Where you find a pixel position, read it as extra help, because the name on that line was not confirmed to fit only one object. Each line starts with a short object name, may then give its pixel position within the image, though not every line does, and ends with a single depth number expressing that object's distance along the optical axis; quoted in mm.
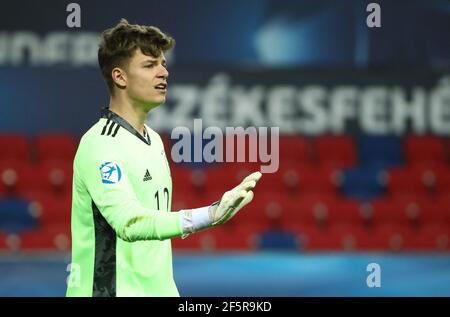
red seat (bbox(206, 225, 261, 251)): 17297
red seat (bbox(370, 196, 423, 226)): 18766
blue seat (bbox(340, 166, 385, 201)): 19531
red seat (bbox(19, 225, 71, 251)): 16734
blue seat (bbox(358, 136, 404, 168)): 20141
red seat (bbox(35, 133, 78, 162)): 18812
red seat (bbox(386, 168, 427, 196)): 19406
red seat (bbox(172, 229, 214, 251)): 16812
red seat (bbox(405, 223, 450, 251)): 17859
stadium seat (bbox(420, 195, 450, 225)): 18672
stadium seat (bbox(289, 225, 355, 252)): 17781
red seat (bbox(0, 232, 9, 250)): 16703
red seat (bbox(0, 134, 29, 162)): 18547
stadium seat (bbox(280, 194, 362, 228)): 18484
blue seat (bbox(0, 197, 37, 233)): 17781
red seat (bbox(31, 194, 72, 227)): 17531
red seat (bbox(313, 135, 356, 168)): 19953
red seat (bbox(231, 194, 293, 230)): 18250
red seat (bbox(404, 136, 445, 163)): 20016
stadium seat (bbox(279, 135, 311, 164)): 19469
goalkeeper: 5746
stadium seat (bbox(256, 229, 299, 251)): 18078
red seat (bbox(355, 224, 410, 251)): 17781
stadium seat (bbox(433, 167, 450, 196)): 19406
